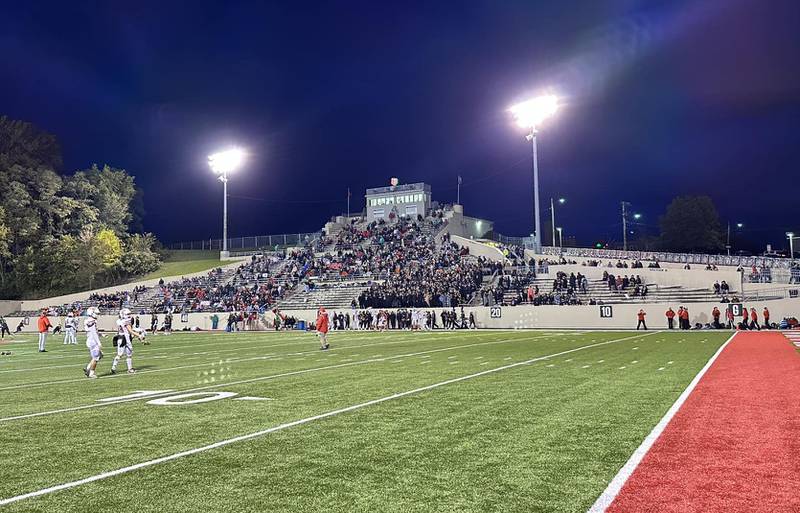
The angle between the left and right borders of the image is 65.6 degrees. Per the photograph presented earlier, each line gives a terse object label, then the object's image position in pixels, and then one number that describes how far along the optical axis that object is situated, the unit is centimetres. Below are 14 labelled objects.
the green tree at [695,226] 9206
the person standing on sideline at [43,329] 2575
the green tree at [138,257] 7556
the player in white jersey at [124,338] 1531
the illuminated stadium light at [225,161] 6669
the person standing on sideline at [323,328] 2298
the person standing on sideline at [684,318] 3566
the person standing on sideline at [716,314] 3569
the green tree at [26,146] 7812
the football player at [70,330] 3181
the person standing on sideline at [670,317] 3602
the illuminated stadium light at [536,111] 5181
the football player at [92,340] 1405
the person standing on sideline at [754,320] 3369
